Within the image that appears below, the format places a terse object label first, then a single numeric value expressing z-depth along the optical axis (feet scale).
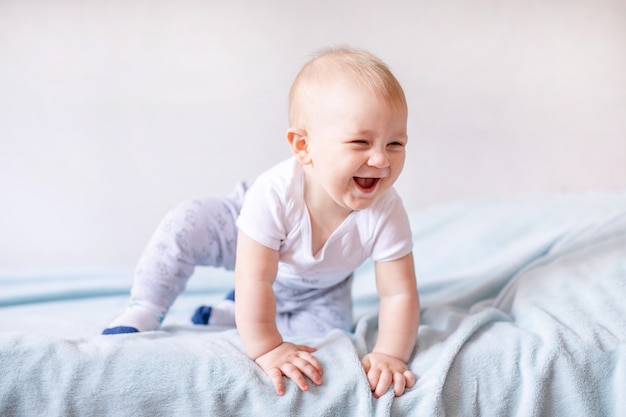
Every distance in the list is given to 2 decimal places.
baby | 3.18
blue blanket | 2.90
